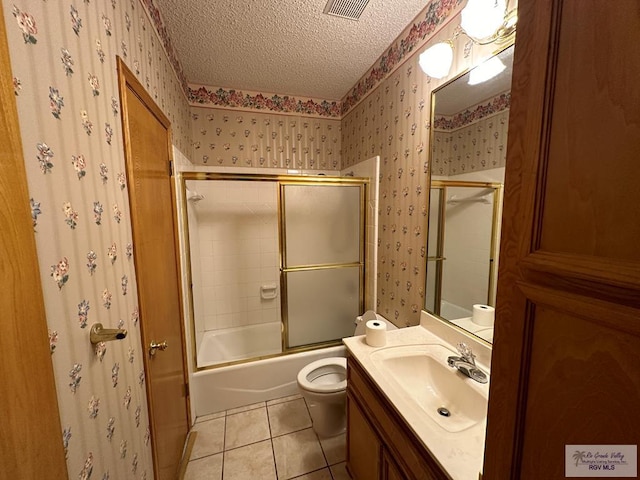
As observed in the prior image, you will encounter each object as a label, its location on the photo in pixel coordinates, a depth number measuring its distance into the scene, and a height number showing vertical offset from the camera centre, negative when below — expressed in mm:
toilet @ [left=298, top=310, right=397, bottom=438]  1590 -1200
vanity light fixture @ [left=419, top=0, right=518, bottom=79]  954 +761
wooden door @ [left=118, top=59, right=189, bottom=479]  1009 -241
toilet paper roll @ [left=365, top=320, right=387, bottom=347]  1289 -629
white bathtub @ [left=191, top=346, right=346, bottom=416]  1880 -1312
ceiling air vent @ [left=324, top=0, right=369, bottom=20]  1381 +1184
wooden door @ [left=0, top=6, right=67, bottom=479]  376 -188
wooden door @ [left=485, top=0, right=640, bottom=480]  314 -36
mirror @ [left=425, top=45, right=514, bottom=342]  1103 +102
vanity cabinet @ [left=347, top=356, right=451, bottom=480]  793 -864
